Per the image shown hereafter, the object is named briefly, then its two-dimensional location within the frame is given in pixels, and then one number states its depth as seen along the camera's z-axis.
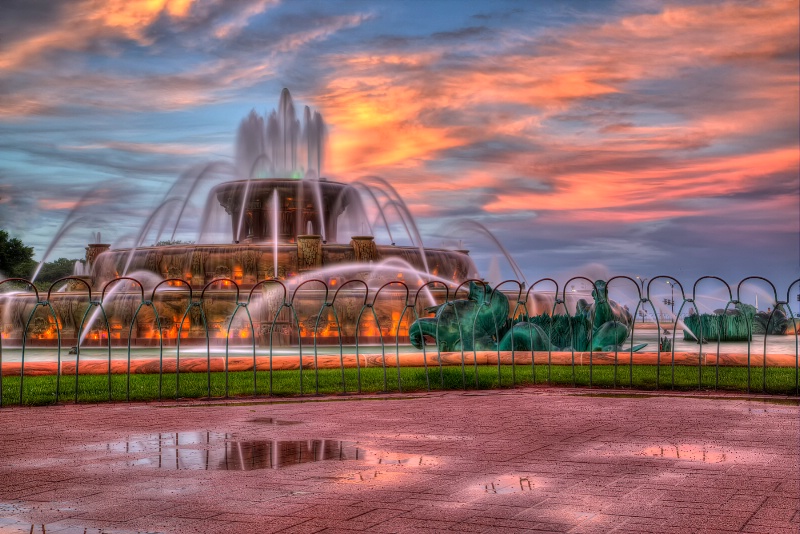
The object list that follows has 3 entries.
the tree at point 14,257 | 60.41
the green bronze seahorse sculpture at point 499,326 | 18.97
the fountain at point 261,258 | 26.84
